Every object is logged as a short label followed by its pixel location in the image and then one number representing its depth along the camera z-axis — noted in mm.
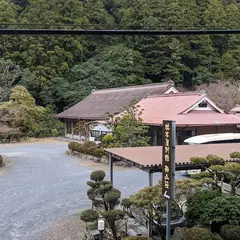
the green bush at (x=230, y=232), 5457
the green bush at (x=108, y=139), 17594
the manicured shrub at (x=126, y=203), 7199
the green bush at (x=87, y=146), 17781
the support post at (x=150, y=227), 6627
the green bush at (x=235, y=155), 7633
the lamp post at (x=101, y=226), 6297
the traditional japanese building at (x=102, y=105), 24234
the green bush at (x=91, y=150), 17272
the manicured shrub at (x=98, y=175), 8188
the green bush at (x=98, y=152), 16648
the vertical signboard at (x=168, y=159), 5617
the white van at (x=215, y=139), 14805
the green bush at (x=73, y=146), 18741
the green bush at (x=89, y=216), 6668
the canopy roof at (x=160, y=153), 7634
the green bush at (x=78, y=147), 18283
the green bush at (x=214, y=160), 7259
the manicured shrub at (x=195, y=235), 5230
